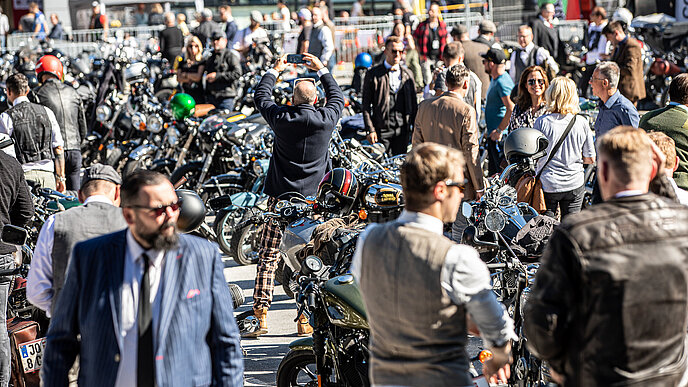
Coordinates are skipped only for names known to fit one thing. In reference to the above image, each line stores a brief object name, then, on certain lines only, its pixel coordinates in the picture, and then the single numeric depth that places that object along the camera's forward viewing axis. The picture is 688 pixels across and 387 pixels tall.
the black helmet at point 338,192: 12.97
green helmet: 22.62
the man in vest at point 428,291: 6.28
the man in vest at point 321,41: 31.20
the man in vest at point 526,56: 24.30
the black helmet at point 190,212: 8.69
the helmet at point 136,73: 27.30
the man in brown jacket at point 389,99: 20.72
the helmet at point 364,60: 29.09
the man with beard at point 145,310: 6.48
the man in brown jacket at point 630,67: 21.86
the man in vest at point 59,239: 8.33
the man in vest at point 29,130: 17.64
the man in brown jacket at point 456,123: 14.79
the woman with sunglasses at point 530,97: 15.74
